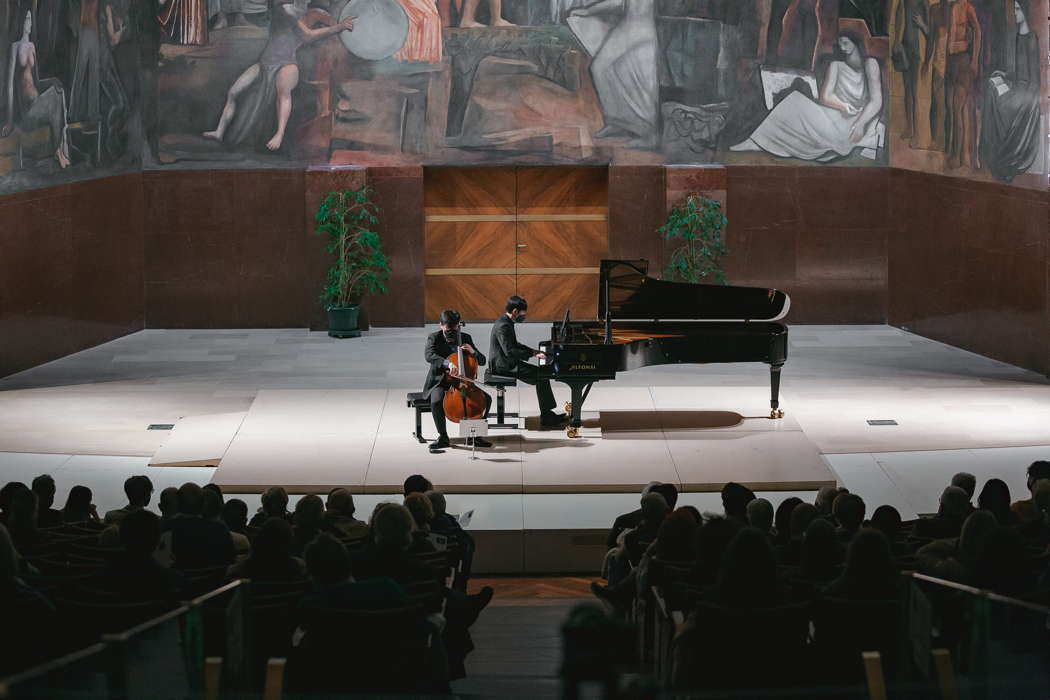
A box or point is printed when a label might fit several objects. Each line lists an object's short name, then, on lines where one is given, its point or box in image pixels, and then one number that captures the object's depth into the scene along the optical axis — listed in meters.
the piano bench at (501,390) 21.81
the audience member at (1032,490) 14.23
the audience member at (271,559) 11.13
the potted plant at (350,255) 33.34
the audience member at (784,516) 13.70
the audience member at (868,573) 10.29
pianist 21.58
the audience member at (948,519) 13.39
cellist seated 20.53
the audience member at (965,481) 14.90
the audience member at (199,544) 12.03
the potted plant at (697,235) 33.59
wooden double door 35.19
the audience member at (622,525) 14.62
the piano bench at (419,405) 21.06
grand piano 21.47
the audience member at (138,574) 10.43
